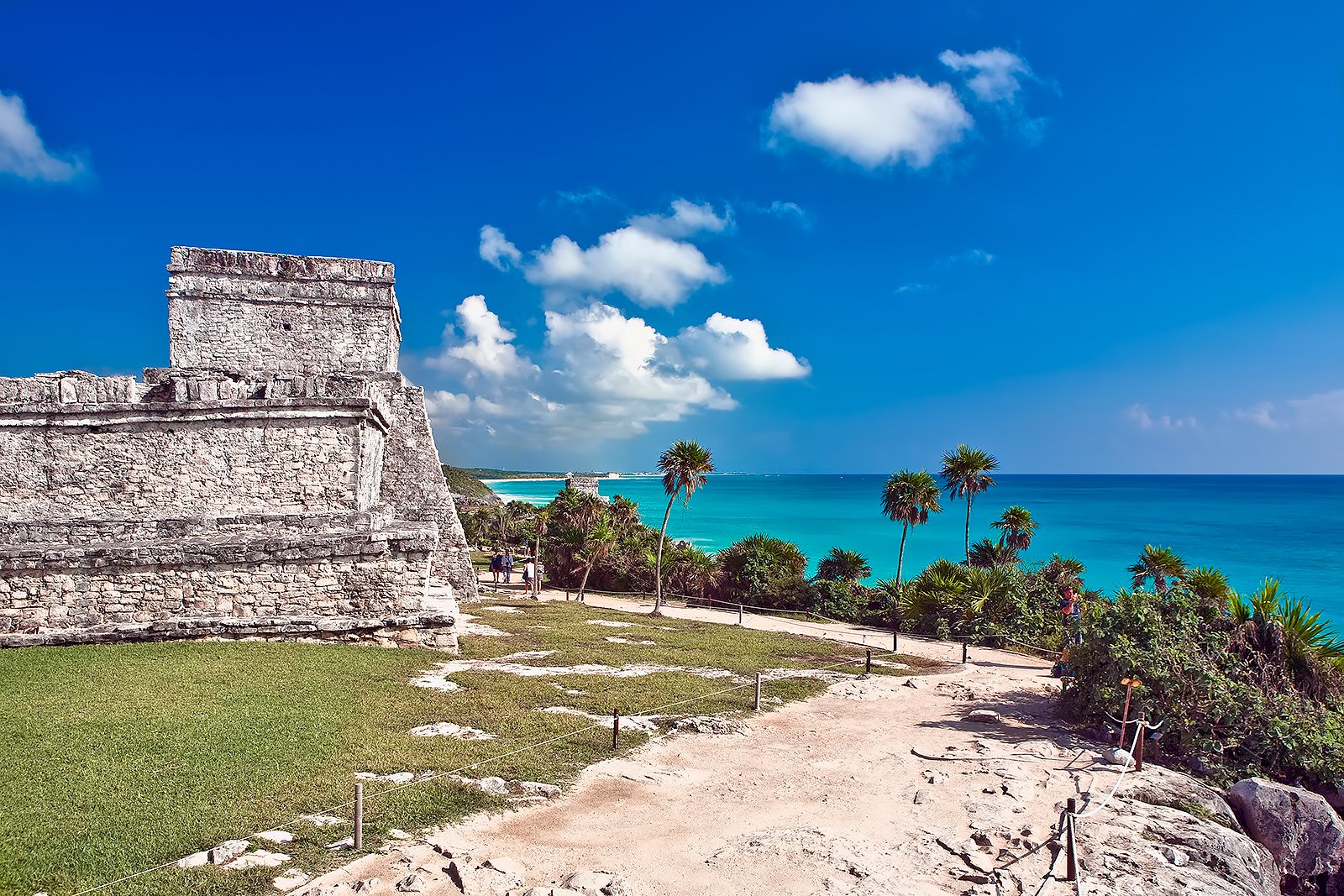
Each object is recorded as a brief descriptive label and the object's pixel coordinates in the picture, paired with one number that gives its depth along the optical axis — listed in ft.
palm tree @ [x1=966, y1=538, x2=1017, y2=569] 87.10
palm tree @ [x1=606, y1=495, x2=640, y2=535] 99.39
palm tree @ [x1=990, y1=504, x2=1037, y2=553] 92.53
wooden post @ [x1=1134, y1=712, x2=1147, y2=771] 28.60
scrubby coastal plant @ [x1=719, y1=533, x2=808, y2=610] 82.69
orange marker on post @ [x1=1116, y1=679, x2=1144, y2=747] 29.66
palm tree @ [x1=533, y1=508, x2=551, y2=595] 76.33
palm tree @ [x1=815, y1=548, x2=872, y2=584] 85.05
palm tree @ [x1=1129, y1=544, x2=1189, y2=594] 67.72
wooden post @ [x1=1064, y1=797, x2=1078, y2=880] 19.57
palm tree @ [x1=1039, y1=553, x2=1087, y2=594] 69.77
